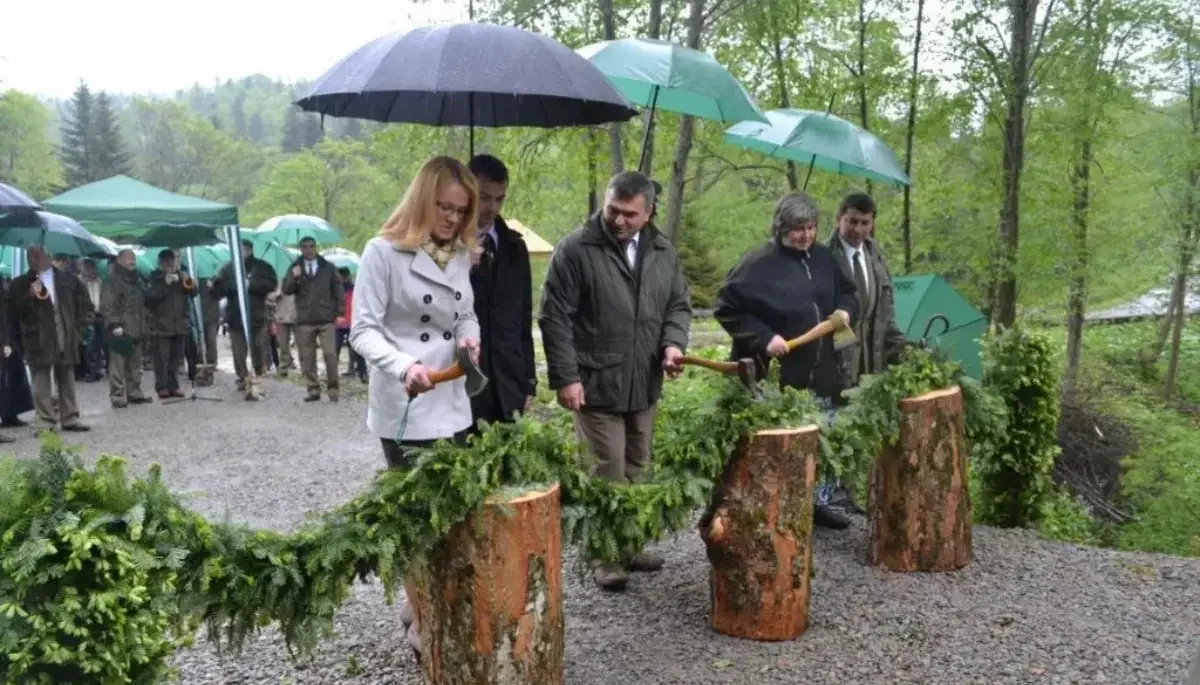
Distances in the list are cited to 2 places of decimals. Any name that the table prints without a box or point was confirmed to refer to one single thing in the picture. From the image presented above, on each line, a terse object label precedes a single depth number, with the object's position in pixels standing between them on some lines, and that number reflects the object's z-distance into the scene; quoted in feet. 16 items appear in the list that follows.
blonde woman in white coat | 11.05
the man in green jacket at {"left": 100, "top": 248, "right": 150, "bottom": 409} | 36.70
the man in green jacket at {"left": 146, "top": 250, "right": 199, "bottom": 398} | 38.37
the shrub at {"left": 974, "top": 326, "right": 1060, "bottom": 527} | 19.29
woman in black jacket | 16.69
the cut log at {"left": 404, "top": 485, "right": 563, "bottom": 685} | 10.19
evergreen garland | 7.65
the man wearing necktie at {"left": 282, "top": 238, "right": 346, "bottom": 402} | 36.81
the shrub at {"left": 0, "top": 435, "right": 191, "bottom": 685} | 7.54
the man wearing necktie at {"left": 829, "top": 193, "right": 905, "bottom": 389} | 18.06
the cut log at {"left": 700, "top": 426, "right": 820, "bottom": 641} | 13.21
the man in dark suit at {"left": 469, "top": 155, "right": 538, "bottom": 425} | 12.92
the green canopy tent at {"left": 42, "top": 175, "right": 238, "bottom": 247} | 33.65
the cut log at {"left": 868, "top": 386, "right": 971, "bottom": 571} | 16.11
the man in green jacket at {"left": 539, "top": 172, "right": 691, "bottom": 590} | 13.89
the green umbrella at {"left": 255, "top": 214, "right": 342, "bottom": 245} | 48.14
